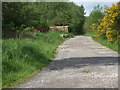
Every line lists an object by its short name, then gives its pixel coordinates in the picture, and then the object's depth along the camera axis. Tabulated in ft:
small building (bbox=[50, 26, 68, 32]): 175.32
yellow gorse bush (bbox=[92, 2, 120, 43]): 57.57
